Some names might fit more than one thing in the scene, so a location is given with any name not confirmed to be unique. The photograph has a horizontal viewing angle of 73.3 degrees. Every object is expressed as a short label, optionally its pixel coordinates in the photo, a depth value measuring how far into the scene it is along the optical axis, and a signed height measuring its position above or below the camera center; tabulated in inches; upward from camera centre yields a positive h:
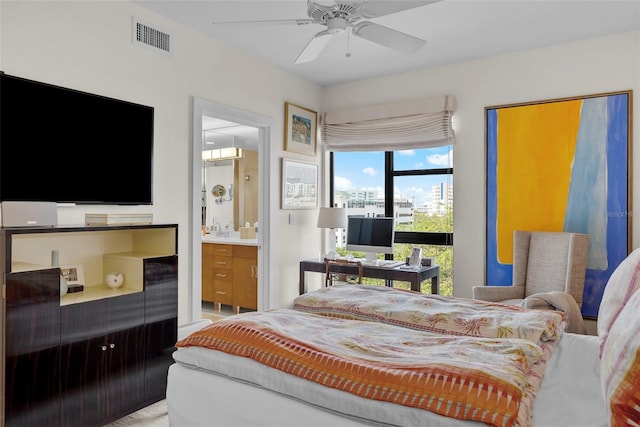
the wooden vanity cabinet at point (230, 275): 191.6 -27.6
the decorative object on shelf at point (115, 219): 97.6 -1.0
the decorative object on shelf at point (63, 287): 90.5 -15.5
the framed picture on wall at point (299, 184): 173.5 +13.0
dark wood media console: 79.0 -23.8
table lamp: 177.8 -1.5
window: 170.2 +9.4
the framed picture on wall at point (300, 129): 174.7 +36.6
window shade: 165.3 +37.1
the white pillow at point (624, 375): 34.8 -13.9
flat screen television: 90.1 +16.2
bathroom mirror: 237.7 +18.5
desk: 149.1 -20.8
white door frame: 133.5 +8.6
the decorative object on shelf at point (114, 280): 102.7 -15.8
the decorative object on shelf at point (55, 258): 87.7 -9.0
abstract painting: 136.3 +13.3
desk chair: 160.9 -21.5
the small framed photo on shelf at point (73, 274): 98.0 -13.7
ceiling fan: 87.0 +42.5
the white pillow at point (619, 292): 59.2 -11.1
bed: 45.9 -19.9
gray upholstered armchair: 130.5 -16.0
